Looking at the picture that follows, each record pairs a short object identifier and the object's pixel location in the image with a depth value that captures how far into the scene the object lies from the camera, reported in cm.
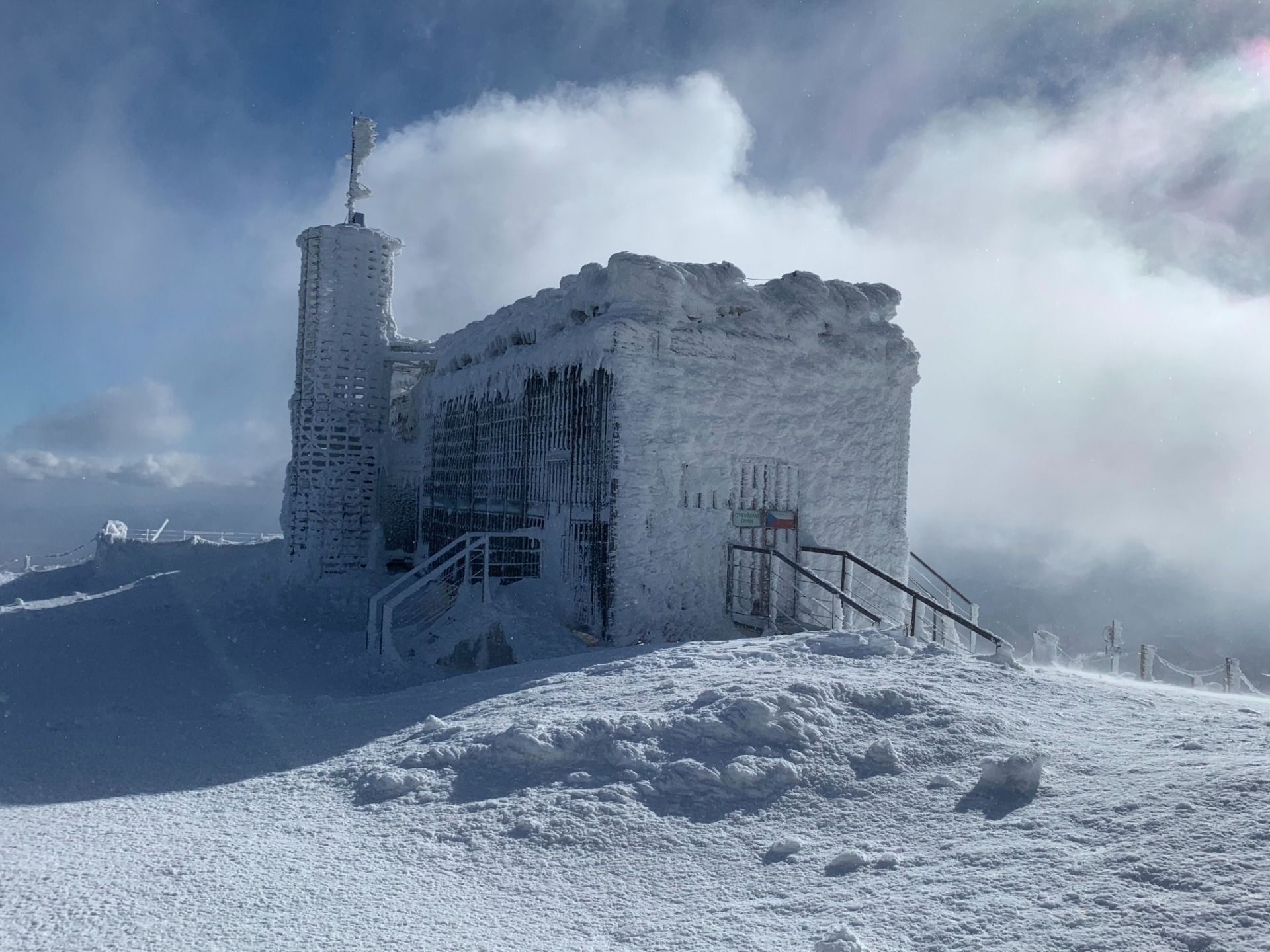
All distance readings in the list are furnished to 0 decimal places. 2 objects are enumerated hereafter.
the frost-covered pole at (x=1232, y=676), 1479
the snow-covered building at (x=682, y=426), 1156
